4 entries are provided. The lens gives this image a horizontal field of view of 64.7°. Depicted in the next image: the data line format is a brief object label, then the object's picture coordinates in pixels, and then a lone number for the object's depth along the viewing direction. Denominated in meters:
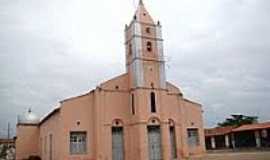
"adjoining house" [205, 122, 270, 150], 27.74
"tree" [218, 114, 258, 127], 40.59
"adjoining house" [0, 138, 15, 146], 41.22
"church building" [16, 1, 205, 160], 19.81
